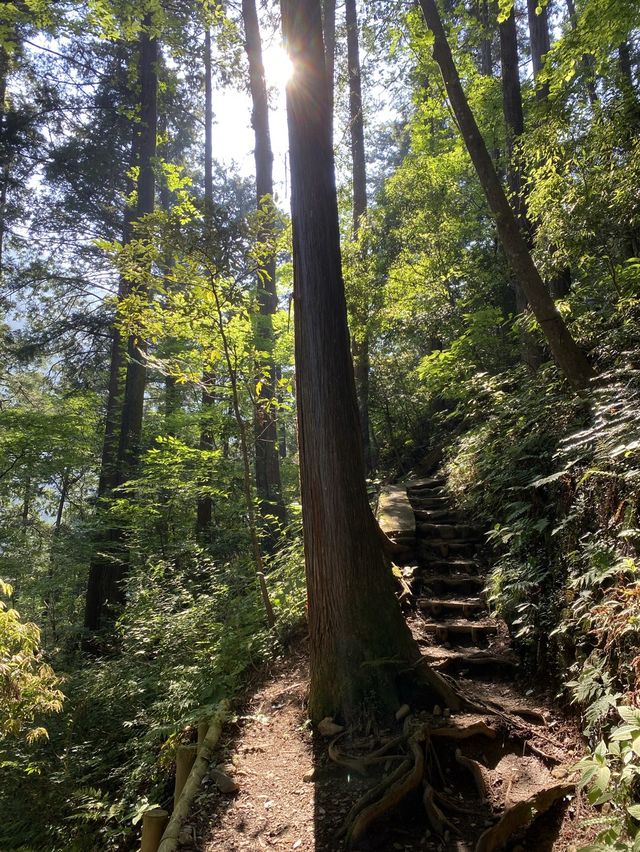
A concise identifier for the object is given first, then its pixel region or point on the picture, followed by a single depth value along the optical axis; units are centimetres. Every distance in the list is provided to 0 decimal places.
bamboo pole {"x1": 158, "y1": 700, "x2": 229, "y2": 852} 276
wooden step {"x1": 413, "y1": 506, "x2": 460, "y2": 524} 670
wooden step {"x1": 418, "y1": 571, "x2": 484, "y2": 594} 523
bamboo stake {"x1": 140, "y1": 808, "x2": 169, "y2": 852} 295
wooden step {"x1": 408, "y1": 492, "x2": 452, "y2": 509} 741
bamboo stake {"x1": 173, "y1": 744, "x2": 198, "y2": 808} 339
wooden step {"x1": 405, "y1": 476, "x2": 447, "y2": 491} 857
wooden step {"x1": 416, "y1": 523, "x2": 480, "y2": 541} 617
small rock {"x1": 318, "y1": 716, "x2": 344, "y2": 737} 332
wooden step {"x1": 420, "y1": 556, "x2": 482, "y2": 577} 553
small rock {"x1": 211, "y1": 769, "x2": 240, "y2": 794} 313
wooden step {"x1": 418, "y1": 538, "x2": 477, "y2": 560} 591
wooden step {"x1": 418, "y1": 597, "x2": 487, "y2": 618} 479
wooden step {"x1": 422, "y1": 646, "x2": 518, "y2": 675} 393
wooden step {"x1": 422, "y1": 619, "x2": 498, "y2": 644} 442
